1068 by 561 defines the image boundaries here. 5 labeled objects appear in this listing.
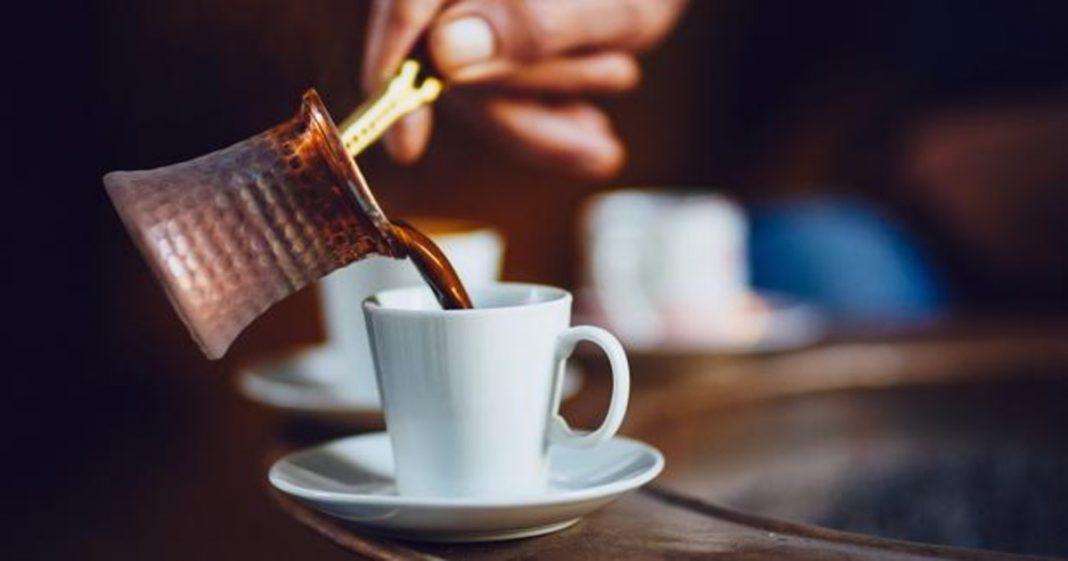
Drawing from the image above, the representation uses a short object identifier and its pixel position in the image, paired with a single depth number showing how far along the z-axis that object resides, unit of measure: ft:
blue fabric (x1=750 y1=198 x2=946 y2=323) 6.49
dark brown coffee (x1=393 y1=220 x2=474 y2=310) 1.87
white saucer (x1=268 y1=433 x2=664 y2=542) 1.79
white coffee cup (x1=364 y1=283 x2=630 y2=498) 1.88
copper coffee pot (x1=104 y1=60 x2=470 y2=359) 1.71
